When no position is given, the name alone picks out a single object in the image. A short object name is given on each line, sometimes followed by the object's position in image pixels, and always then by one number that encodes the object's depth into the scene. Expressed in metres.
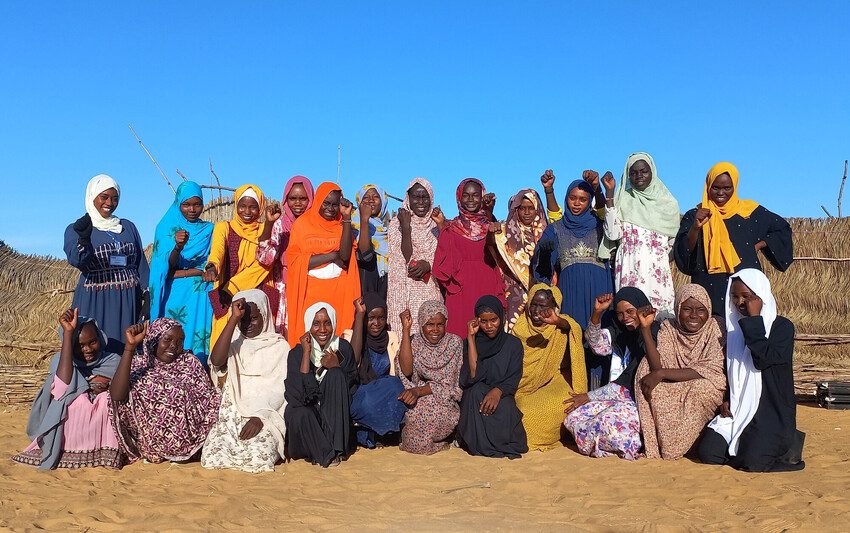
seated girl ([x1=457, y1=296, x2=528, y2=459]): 5.65
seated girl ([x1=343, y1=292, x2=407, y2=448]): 5.73
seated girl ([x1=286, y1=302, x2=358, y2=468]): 5.44
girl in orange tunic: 6.46
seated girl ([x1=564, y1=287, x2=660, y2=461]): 5.51
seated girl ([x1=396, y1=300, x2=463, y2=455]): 5.73
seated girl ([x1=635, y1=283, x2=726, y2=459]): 5.42
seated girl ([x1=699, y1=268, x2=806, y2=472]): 5.11
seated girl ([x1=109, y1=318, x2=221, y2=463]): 5.29
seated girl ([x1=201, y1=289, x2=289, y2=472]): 5.28
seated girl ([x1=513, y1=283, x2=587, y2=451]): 5.86
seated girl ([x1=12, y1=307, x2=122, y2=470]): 5.11
